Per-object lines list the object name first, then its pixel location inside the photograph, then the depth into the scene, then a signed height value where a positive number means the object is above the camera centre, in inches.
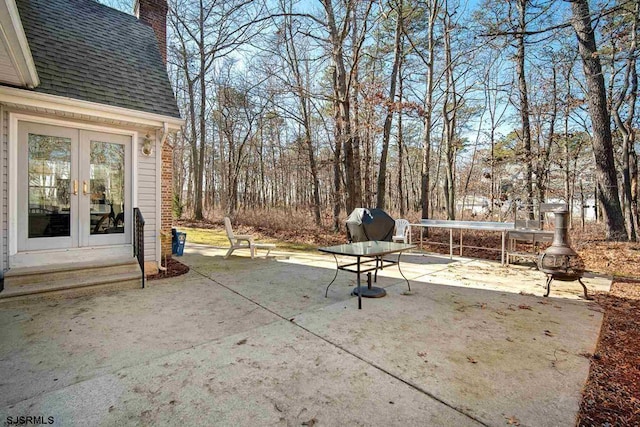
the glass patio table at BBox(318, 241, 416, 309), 151.3 -20.4
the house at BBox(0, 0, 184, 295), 173.2 +43.1
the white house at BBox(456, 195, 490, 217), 717.7 +26.4
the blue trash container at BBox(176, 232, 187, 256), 299.6 -32.6
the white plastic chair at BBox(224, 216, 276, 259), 280.3 -30.6
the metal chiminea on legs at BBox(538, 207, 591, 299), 160.9 -24.9
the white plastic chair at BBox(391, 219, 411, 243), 304.2 -18.4
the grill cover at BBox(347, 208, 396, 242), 282.7 -13.0
